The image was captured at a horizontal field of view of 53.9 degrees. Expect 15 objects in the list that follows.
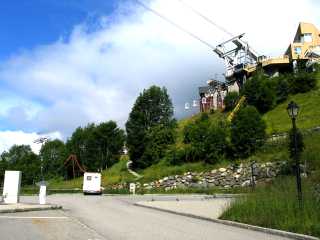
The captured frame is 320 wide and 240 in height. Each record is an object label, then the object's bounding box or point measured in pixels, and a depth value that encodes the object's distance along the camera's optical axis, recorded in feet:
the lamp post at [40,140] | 202.52
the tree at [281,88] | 166.79
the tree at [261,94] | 164.44
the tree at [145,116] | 172.92
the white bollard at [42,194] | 65.27
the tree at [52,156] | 281.67
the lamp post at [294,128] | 36.77
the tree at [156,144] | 164.31
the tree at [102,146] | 214.65
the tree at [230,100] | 186.45
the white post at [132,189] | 110.04
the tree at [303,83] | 164.31
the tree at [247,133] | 124.15
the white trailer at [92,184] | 121.28
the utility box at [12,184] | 67.03
